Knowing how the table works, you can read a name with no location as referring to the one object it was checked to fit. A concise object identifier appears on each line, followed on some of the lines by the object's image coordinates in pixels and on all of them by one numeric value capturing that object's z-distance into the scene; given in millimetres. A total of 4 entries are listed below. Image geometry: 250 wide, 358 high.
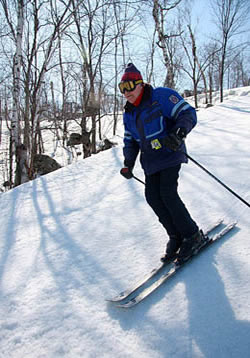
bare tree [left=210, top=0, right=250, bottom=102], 15004
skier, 1957
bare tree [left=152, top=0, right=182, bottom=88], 11355
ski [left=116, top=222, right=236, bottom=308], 1716
